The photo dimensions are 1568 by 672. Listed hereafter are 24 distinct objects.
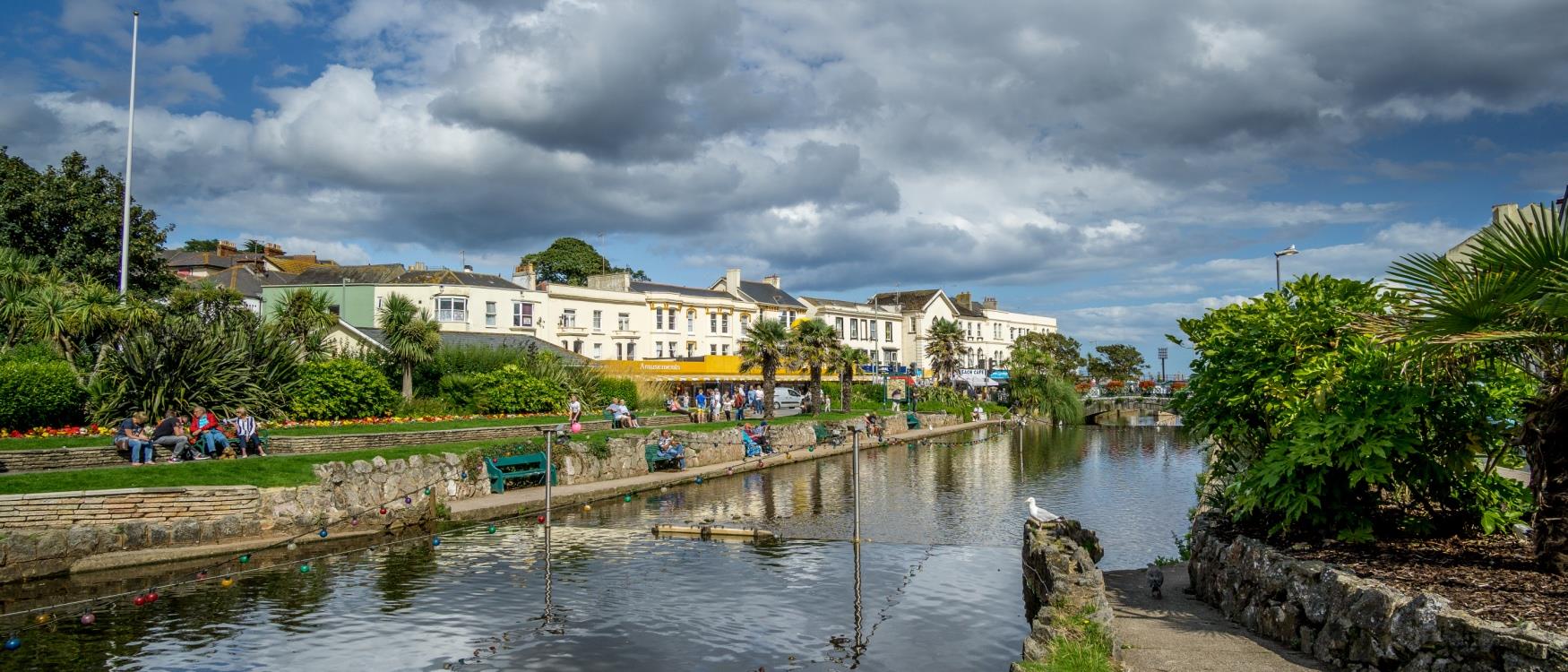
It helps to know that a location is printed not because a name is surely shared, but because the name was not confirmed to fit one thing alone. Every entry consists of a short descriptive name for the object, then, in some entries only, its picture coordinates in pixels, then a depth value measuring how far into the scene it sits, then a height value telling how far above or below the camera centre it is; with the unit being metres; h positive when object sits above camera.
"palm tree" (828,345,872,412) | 55.70 +1.63
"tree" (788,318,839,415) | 51.91 +2.69
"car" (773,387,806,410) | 58.56 -0.23
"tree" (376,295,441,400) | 36.97 +2.46
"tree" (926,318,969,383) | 77.81 +3.87
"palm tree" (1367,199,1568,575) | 9.00 +0.66
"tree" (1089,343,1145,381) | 118.69 +3.29
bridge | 82.75 -1.56
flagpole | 28.14 +5.17
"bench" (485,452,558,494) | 25.91 -1.85
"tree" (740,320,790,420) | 47.97 +2.28
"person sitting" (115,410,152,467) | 20.25 -0.70
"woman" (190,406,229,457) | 21.69 -0.58
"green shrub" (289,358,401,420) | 29.83 +0.33
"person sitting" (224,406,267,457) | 22.52 -0.68
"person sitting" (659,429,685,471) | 32.94 -1.72
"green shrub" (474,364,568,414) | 36.94 +0.25
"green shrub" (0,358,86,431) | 22.59 +0.29
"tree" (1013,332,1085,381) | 96.25 +4.42
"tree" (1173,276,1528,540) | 10.50 -0.46
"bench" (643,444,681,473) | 32.50 -1.94
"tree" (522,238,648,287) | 89.44 +12.56
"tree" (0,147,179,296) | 38.31 +7.46
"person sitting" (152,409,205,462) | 21.00 -0.70
